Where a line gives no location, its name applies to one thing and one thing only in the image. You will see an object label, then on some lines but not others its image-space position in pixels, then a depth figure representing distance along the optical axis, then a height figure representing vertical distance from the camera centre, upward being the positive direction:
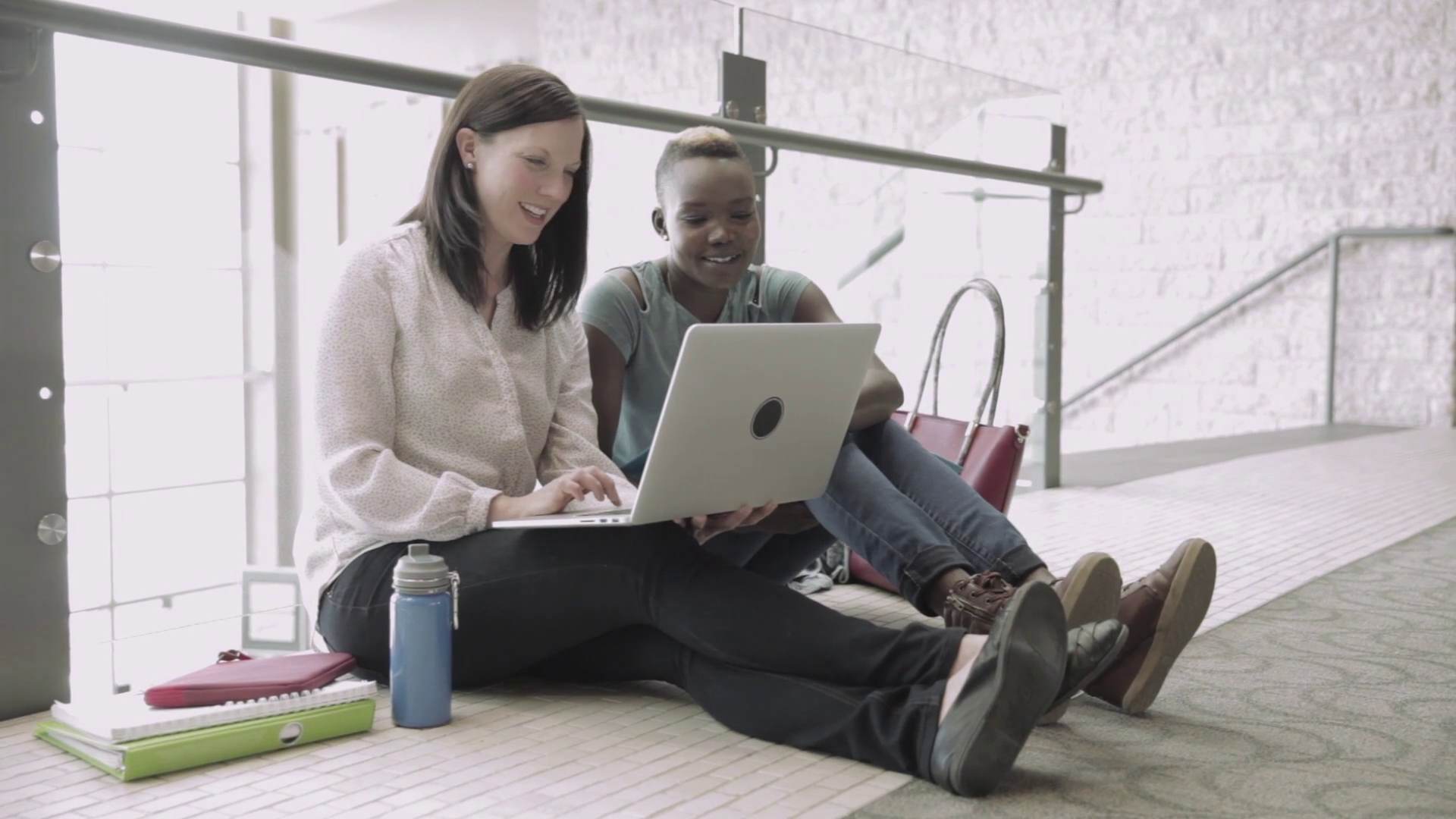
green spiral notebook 1.30 -0.41
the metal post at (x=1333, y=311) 5.90 +0.18
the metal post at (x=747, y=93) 2.44 +0.46
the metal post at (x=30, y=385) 1.43 -0.05
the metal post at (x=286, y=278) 1.68 +0.07
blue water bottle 1.41 -0.31
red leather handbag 2.20 -0.17
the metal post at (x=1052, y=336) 3.57 +0.03
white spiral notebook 1.31 -0.38
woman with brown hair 1.36 -0.19
